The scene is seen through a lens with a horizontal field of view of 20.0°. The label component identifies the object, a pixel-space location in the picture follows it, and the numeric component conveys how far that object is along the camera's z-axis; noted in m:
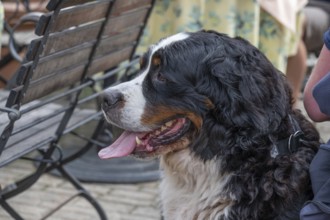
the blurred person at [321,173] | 3.30
